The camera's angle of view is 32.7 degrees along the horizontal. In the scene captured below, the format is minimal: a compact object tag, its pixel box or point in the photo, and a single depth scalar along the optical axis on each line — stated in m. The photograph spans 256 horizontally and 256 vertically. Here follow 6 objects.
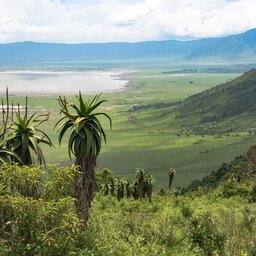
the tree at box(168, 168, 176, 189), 88.18
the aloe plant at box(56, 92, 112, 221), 26.25
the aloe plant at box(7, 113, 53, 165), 27.19
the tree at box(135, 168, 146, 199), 81.15
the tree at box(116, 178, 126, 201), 83.24
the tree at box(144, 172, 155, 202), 82.99
